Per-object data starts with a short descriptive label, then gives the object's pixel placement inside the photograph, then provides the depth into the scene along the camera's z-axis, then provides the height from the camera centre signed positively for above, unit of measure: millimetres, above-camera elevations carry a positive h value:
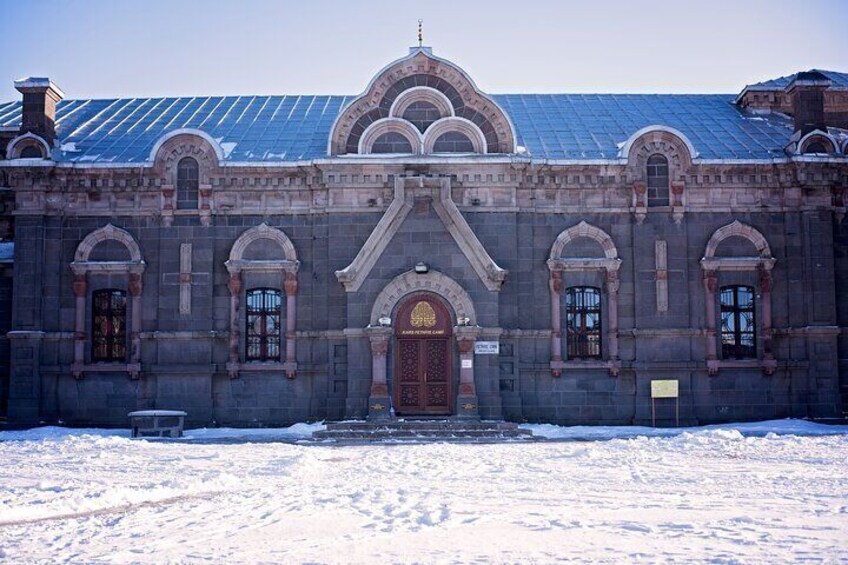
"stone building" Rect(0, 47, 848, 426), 27688 +2221
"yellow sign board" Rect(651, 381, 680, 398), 27484 -1426
